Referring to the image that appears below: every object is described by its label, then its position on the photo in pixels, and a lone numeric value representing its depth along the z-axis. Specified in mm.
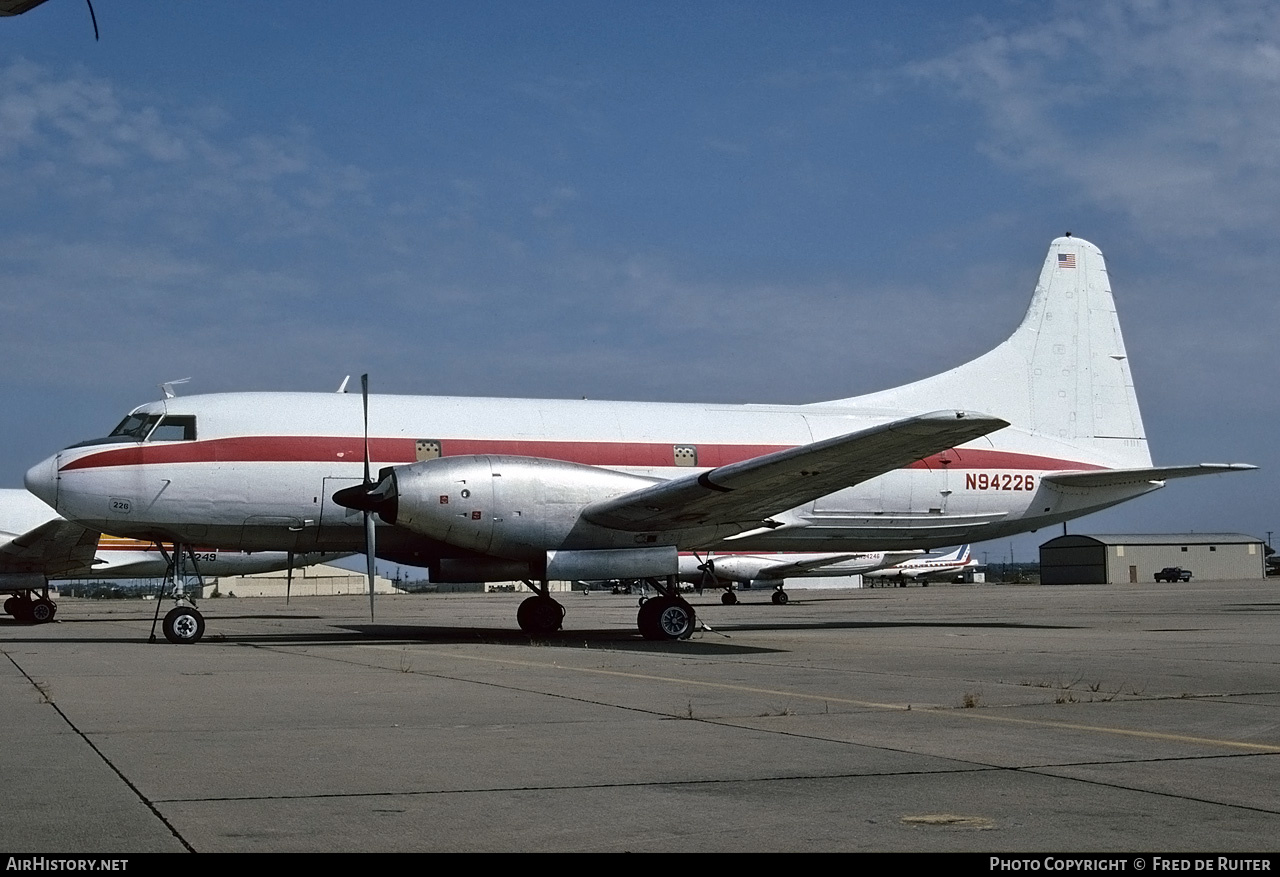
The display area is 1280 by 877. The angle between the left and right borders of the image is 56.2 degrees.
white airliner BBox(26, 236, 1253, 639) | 17422
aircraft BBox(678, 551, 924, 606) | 48000
